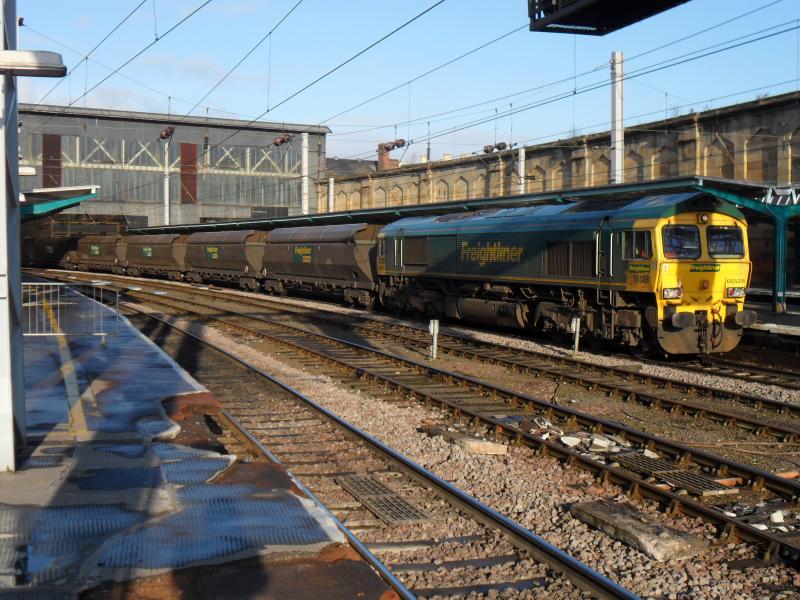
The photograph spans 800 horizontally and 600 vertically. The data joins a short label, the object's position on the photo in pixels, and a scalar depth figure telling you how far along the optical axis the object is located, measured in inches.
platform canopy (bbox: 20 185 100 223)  831.1
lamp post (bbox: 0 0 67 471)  278.2
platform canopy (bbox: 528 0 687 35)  376.2
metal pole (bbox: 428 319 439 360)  661.9
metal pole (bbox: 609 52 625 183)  1151.0
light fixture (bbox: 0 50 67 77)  243.8
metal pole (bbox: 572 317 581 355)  685.9
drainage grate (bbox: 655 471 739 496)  315.6
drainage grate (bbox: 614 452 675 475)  346.0
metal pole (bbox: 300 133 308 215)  2037.4
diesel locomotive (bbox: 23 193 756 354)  627.8
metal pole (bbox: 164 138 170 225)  2230.6
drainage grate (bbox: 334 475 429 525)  280.7
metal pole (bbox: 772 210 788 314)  808.9
